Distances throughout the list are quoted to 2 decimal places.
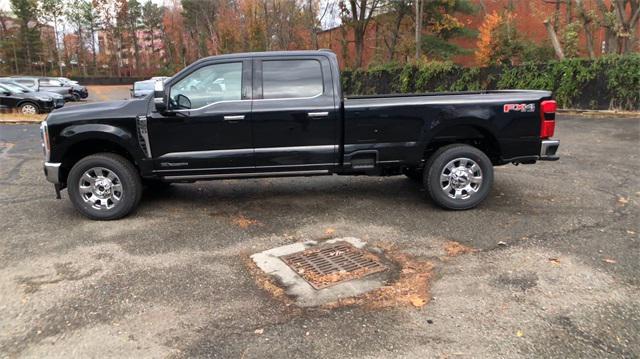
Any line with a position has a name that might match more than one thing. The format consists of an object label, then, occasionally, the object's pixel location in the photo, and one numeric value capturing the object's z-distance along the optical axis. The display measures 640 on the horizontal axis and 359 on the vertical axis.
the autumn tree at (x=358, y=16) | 37.28
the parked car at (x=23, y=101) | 19.89
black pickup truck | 5.76
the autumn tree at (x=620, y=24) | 20.36
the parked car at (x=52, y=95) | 20.72
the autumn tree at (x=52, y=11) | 62.97
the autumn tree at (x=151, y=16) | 73.62
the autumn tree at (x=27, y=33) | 61.72
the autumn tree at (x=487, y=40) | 30.66
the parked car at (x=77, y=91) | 33.19
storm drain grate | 4.18
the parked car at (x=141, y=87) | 25.25
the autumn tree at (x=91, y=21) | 67.88
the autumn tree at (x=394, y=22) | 36.00
